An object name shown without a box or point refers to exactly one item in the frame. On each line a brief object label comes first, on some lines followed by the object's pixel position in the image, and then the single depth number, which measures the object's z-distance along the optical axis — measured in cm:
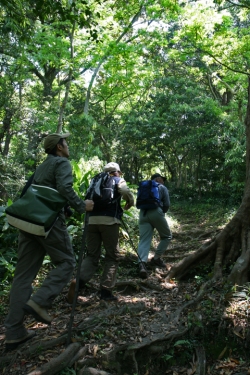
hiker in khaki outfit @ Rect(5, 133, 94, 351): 350
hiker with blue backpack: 646
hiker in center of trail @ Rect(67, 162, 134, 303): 470
